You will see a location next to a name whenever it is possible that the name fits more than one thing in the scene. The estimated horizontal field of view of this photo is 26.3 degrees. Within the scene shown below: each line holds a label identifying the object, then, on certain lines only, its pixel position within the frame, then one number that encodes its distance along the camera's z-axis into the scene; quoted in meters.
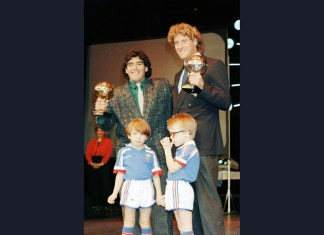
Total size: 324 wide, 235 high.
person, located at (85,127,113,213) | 9.44
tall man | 4.18
